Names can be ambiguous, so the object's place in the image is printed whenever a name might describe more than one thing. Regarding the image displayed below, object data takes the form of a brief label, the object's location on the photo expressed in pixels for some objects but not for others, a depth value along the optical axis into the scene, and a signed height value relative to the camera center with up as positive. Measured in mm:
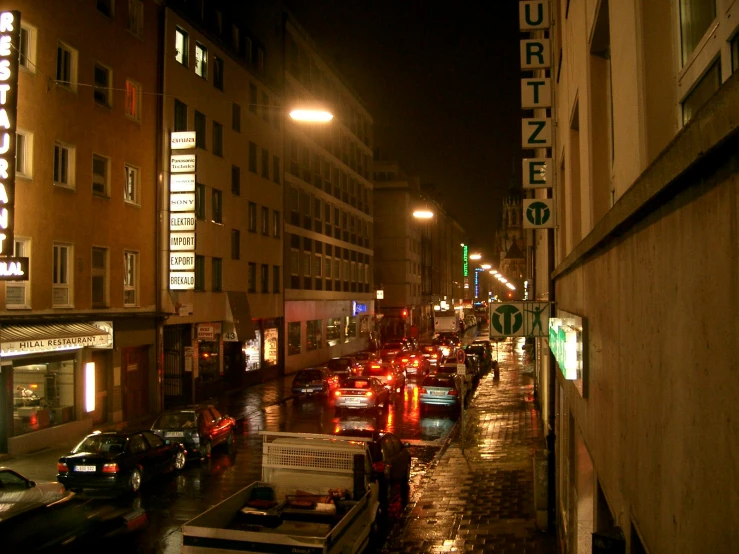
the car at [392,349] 46425 -2161
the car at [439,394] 29281 -3187
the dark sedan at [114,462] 15344 -3200
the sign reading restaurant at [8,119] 17905 +4969
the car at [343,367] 37447 -2742
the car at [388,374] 34656 -2850
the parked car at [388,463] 13922 -3050
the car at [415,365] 42719 -2960
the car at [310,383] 33688 -3169
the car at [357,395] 28422 -3157
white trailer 8461 -2700
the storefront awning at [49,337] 19531 -599
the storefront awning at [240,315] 34719 +96
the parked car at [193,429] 19469 -3099
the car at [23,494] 9125 -2566
